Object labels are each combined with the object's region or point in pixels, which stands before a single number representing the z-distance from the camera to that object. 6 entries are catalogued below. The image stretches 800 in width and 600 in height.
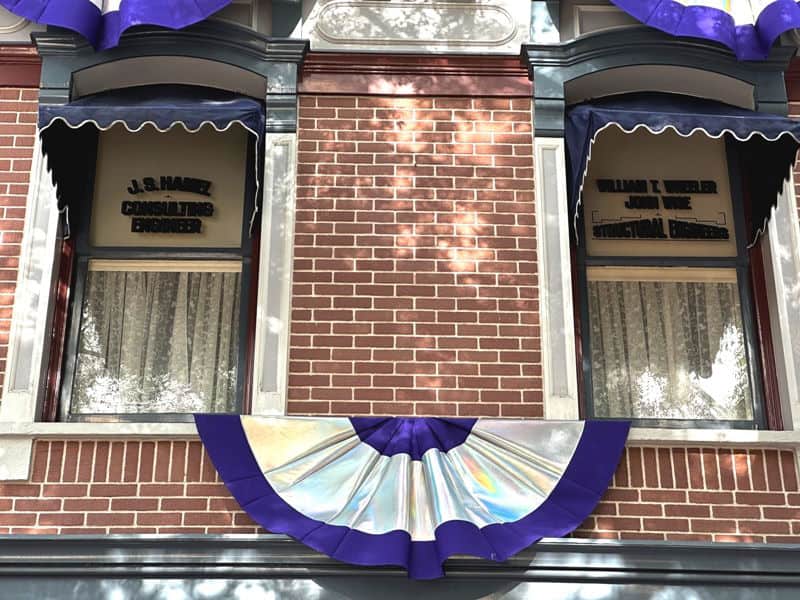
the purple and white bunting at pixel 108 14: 7.75
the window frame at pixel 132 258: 7.62
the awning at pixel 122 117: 7.57
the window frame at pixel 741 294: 7.70
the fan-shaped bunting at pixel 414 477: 6.64
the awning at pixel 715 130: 7.63
